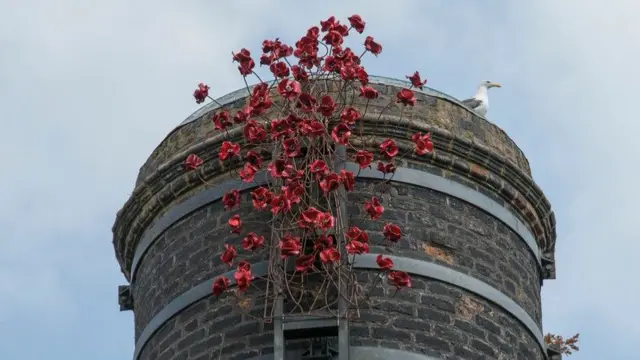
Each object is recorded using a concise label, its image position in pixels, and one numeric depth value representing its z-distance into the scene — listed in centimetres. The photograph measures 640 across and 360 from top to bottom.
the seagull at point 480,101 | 1834
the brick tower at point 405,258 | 1479
